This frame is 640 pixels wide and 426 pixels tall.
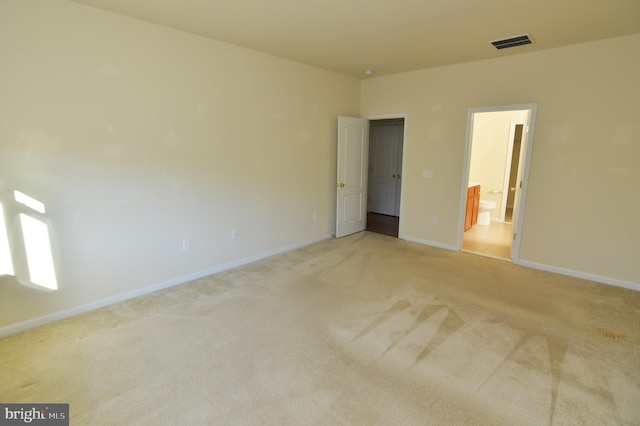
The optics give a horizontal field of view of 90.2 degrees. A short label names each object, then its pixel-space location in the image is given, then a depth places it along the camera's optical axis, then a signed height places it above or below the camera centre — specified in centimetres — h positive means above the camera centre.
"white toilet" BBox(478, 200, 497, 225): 643 -113
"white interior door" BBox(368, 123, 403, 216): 729 -28
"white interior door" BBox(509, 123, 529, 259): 426 -45
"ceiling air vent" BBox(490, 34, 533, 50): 346 +126
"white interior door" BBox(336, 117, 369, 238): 540 -35
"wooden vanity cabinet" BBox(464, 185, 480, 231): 587 -96
